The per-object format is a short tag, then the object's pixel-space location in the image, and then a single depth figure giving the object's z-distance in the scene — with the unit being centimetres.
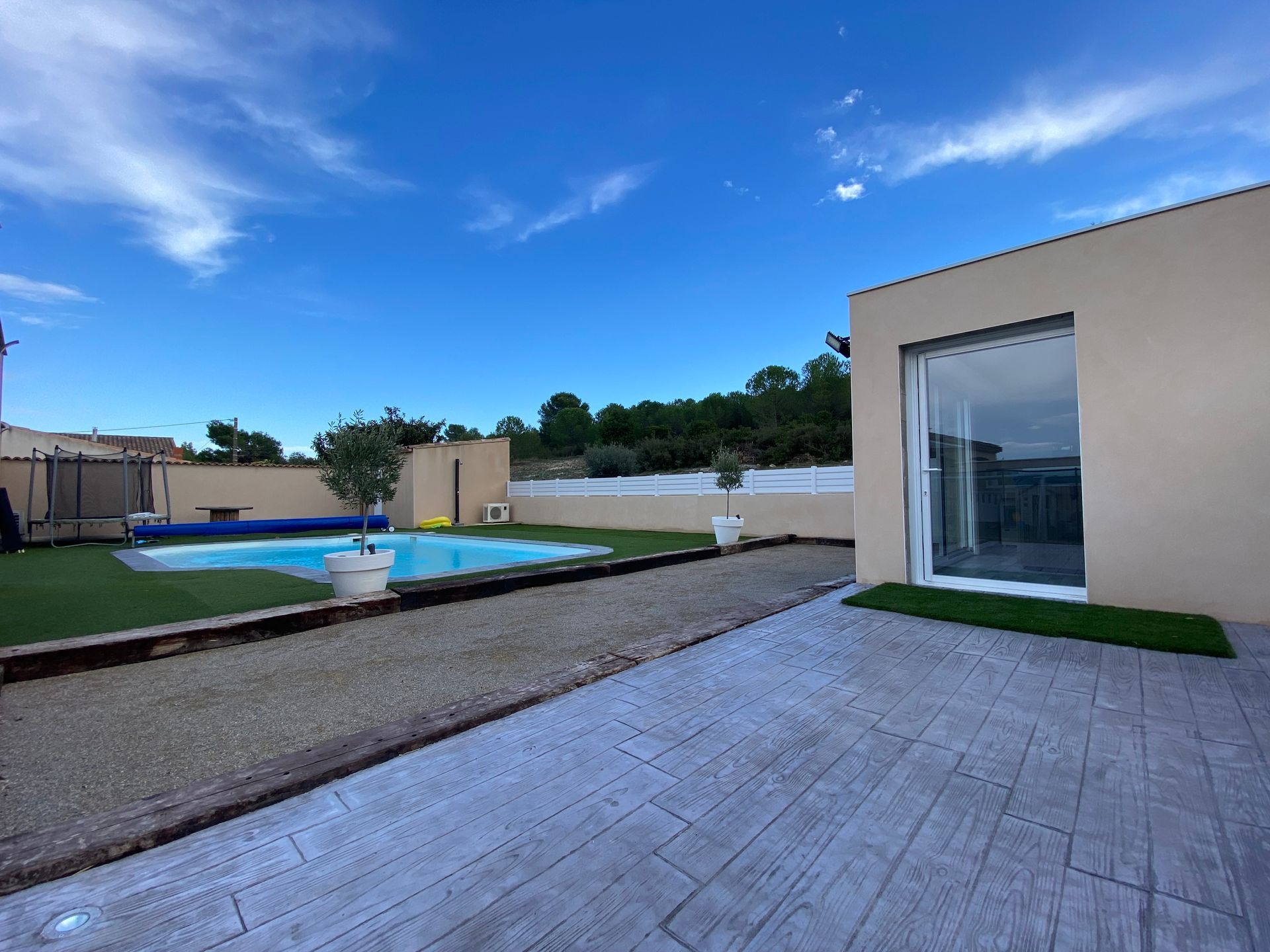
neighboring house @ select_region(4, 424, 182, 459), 1118
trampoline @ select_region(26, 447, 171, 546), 989
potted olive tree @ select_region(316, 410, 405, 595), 439
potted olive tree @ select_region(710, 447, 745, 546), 933
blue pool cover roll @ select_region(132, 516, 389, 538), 972
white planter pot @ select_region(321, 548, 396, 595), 434
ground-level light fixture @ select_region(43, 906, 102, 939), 109
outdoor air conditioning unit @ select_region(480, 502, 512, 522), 1443
